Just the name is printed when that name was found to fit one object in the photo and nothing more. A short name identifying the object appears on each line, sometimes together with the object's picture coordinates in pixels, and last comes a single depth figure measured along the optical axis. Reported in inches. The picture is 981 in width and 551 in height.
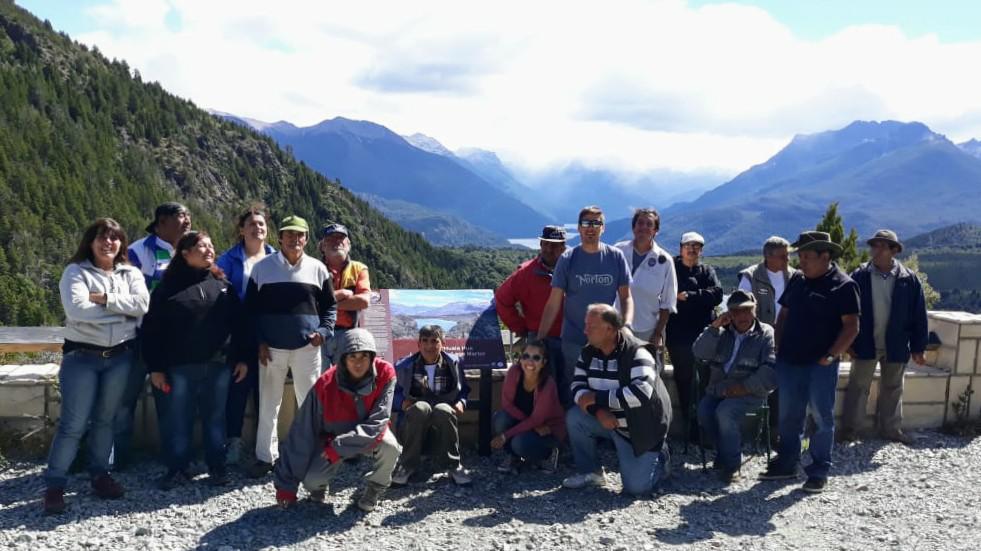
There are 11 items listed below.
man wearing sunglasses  244.2
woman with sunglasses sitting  242.5
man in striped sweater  225.0
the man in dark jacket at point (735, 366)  242.5
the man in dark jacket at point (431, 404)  236.1
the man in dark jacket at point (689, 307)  271.4
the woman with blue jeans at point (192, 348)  219.0
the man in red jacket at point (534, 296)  256.1
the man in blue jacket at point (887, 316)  273.1
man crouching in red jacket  205.6
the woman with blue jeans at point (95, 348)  206.2
